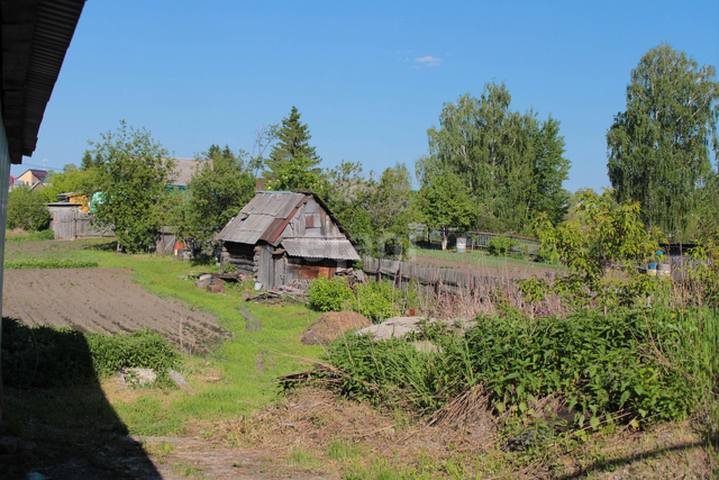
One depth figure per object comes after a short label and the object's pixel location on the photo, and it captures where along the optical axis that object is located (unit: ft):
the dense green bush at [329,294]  53.26
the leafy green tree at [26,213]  152.15
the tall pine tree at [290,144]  180.34
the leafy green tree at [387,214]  80.59
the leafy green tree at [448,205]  151.33
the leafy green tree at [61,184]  194.78
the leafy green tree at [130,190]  114.83
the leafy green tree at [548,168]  169.89
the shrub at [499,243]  123.09
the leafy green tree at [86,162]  229.17
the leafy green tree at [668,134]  116.47
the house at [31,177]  338.01
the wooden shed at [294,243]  68.13
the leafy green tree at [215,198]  89.45
